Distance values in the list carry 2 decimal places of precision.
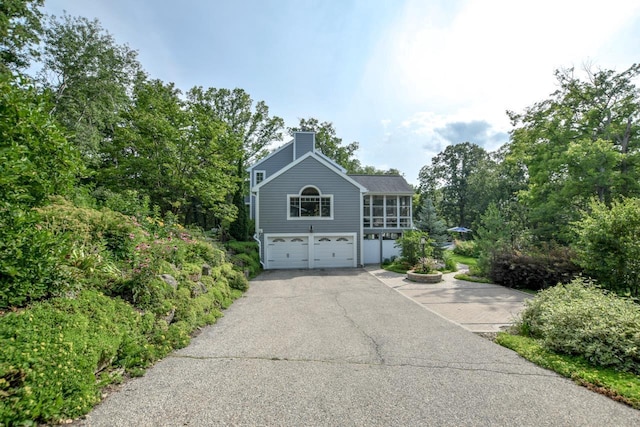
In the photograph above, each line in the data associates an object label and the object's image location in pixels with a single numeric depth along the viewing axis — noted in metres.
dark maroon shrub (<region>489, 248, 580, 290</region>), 10.30
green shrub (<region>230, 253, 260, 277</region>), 12.19
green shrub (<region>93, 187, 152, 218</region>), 8.07
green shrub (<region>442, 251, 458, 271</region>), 15.68
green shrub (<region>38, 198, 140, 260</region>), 4.86
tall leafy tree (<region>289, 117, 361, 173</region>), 31.31
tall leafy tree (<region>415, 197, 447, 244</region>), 17.22
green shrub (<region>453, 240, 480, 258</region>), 24.03
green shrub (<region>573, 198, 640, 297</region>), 7.44
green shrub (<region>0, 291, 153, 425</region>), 2.56
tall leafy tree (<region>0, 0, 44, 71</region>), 12.51
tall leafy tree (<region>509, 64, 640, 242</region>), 13.86
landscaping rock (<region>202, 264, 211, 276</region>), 8.35
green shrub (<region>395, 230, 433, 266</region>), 14.95
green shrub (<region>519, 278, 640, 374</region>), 4.35
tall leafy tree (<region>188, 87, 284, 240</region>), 26.22
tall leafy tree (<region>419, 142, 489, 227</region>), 41.03
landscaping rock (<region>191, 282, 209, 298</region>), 6.73
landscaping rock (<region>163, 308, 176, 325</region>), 5.29
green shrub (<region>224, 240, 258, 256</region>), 13.93
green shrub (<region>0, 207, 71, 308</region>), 3.34
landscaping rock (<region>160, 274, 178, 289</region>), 5.96
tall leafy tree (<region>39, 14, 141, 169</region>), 15.32
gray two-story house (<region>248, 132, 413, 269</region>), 15.66
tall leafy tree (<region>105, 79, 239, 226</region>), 11.89
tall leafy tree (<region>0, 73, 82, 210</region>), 3.48
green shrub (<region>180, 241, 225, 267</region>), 8.62
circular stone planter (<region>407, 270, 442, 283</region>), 12.12
